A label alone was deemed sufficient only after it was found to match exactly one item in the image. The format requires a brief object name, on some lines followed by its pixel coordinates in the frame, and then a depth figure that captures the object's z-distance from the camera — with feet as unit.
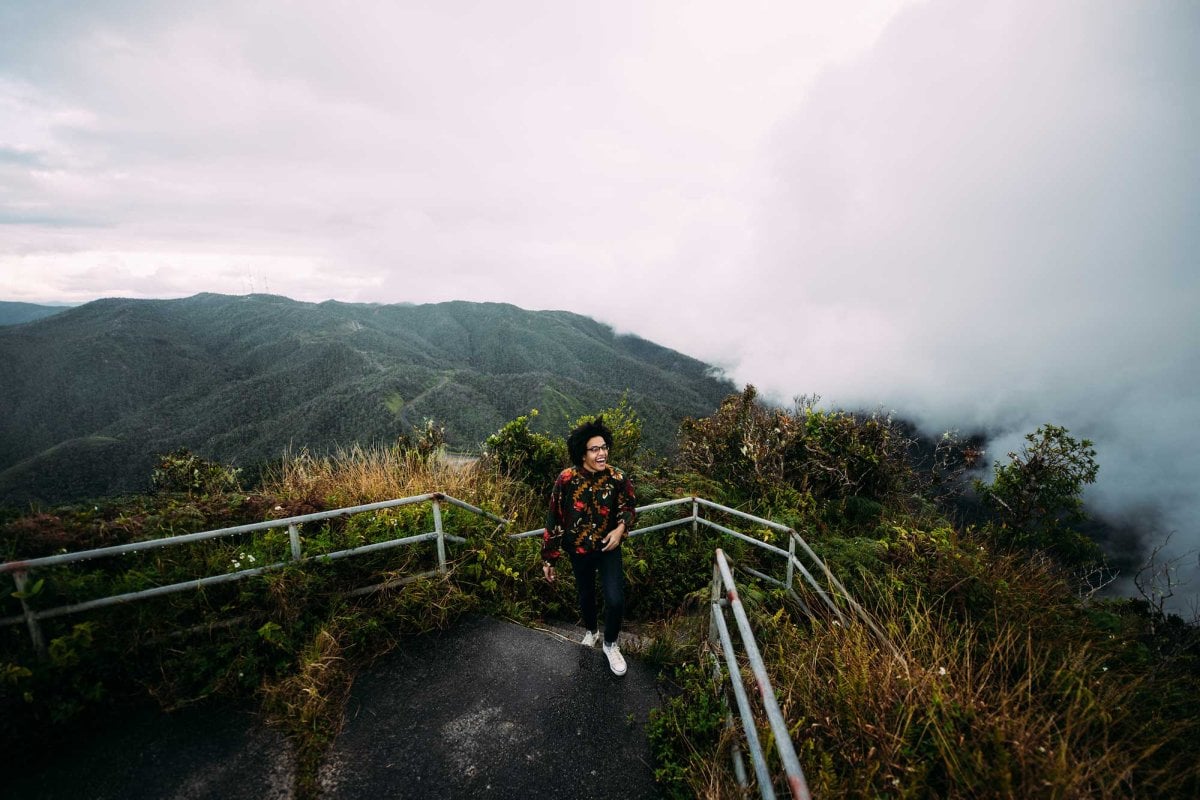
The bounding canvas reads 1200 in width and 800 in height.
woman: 11.40
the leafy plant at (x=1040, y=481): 38.34
